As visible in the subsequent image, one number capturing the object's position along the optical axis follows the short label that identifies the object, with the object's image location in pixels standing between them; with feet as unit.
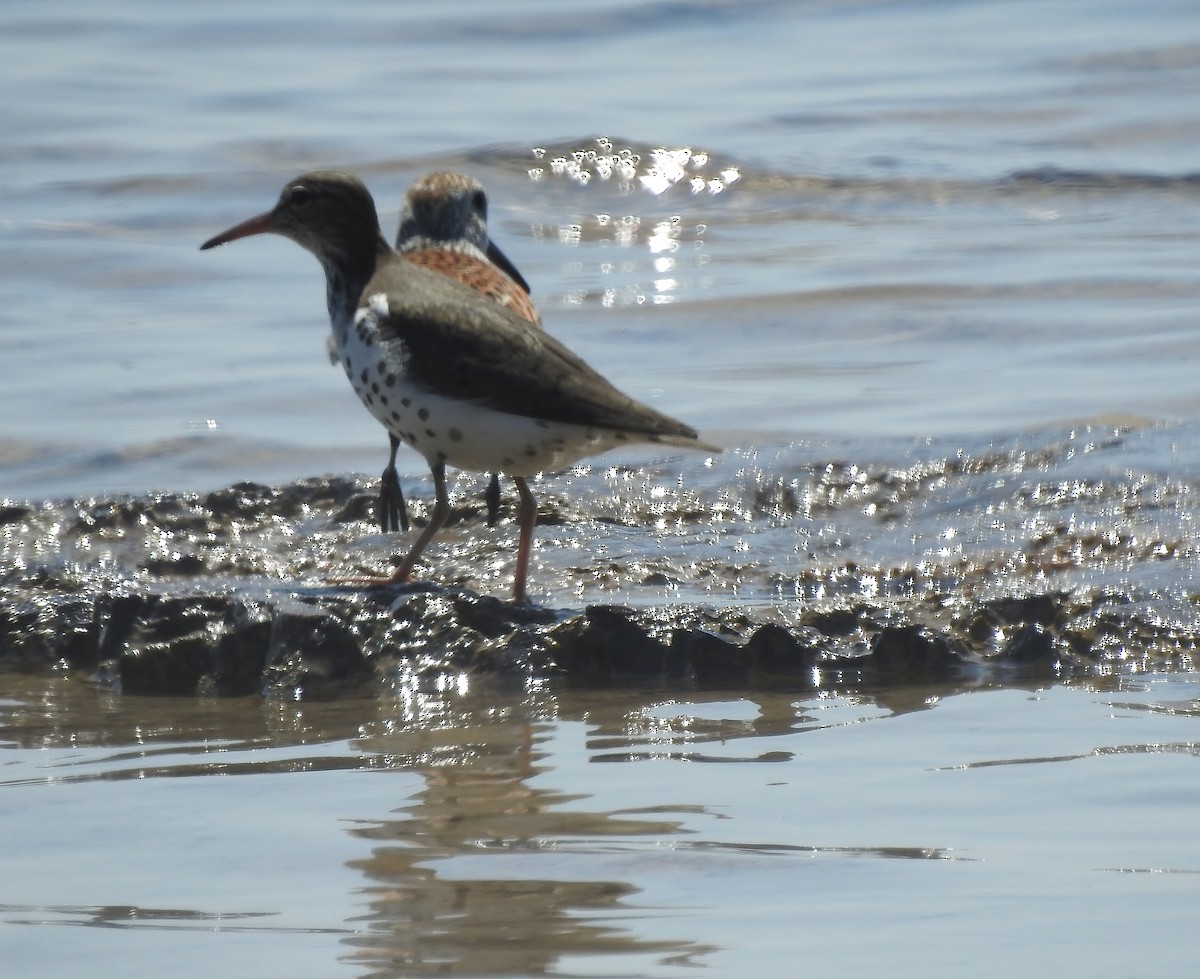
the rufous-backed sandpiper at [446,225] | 45.52
